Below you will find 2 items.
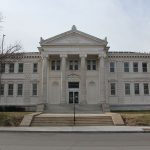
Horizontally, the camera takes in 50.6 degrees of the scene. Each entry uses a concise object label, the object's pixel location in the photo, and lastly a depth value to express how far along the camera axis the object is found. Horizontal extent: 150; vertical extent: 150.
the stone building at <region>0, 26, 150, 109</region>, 23.95
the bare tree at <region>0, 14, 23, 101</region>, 16.80
